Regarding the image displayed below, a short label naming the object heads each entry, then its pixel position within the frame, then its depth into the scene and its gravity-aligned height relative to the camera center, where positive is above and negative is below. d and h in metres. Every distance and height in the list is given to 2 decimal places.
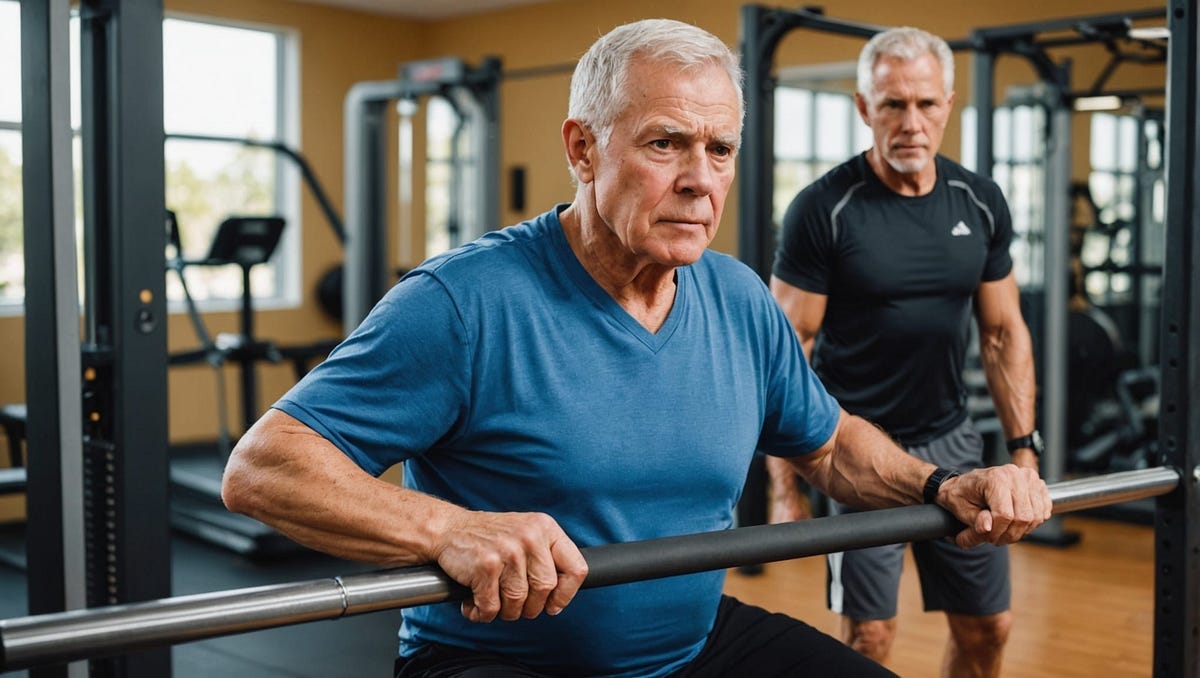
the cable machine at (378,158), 5.46 +0.40
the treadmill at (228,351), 4.86 -0.41
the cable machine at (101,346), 1.99 -0.15
